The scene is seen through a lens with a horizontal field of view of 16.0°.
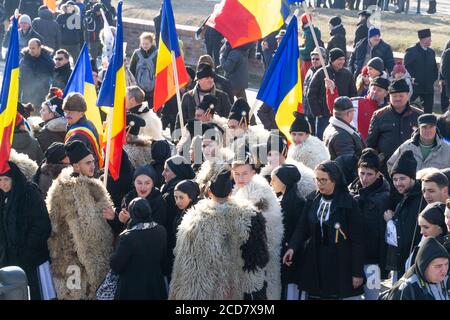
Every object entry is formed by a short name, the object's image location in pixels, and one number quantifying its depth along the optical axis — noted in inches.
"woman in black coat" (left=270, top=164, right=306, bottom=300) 513.5
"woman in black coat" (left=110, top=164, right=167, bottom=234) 510.2
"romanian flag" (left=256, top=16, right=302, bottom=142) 645.9
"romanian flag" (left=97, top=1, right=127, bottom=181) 567.1
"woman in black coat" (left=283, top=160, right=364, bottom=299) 492.2
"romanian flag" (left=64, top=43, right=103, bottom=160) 677.3
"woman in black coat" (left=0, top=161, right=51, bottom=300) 499.6
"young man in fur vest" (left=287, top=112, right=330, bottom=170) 589.8
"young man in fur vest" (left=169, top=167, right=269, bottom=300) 473.5
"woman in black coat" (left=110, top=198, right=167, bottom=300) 475.6
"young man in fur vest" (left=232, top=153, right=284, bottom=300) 502.6
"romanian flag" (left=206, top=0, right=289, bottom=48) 676.4
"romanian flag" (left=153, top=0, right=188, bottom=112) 667.7
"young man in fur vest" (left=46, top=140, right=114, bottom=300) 501.8
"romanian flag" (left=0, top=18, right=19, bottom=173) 535.7
